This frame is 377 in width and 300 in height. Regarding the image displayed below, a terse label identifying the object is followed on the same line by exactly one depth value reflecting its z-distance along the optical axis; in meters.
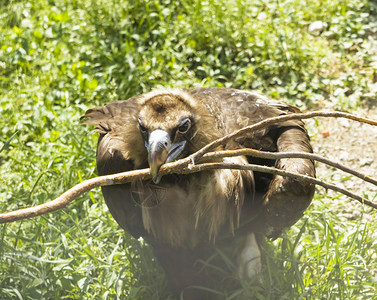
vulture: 5.95
